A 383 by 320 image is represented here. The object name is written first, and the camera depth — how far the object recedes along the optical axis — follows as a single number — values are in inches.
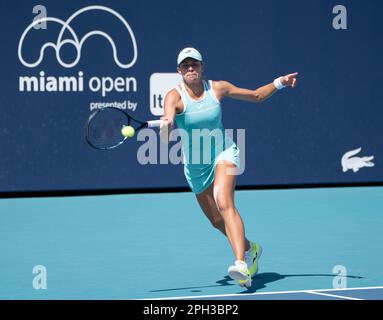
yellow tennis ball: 481.4
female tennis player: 507.2
